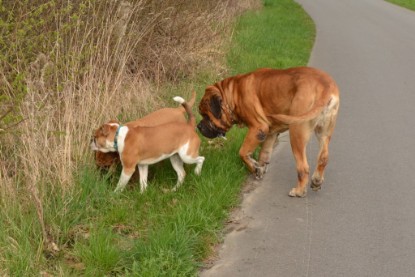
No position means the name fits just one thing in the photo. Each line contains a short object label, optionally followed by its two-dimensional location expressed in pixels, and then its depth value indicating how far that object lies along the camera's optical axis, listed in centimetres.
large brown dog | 548
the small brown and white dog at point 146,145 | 542
